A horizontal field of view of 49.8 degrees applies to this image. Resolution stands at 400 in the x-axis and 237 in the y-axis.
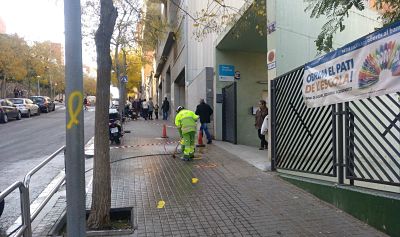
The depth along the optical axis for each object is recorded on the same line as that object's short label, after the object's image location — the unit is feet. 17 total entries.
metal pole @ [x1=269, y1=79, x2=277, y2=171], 29.25
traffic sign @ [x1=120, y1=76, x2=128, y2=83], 85.32
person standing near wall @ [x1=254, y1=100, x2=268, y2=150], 42.49
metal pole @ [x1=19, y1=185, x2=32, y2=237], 15.16
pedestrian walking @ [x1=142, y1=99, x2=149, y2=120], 114.73
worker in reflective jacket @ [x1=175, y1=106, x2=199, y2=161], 36.04
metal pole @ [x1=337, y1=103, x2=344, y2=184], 20.88
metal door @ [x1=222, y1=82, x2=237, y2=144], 47.83
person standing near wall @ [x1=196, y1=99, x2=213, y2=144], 48.52
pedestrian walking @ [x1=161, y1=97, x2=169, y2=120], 106.32
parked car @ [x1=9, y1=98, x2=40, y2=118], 111.92
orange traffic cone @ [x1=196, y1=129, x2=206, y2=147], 46.88
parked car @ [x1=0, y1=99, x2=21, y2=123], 91.32
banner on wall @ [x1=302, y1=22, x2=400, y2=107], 15.74
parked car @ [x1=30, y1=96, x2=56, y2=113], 138.23
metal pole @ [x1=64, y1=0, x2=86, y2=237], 12.01
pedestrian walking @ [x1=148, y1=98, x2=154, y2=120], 115.85
